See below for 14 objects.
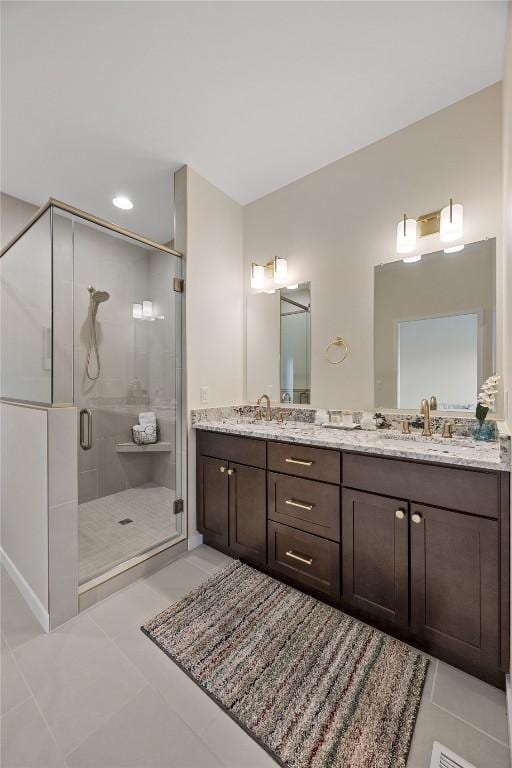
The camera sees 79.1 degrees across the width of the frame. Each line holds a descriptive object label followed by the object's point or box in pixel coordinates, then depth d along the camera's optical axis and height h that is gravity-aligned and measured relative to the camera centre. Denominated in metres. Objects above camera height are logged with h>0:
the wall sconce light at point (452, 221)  1.70 +0.89
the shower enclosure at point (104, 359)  1.63 +0.13
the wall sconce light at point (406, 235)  1.86 +0.88
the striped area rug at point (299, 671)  1.00 -1.16
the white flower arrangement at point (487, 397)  1.54 -0.08
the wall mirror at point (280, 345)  2.37 +0.30
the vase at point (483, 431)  1.55 -0.25
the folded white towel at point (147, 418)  2.12 -0.25
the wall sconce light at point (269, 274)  2.45 +0.88
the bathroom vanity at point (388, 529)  1.17 -0.68
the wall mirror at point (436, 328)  1.67 +0.32
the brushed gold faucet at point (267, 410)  2.39 -0.22
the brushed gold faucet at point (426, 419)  1.69 -0.21
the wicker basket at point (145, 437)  2.12 -0.39
